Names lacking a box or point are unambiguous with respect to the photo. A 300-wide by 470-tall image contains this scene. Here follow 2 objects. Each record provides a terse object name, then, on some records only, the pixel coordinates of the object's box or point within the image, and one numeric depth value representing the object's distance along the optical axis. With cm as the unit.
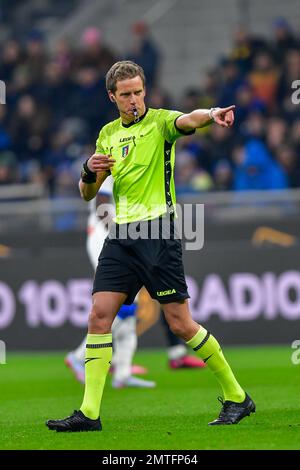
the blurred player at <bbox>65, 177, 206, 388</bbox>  2327
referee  1591
